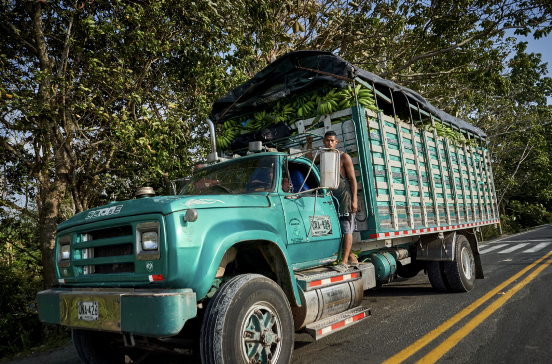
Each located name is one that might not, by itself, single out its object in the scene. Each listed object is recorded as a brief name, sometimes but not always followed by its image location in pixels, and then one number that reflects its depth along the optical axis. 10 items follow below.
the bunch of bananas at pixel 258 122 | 6.48
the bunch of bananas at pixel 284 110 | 6.23
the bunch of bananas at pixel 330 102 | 5.61
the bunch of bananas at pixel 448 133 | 7.33
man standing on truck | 4.91
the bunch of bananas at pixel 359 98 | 5.45
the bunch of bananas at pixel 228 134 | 6.83
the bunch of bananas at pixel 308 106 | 6.02
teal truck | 2.91
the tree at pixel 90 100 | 6.74
